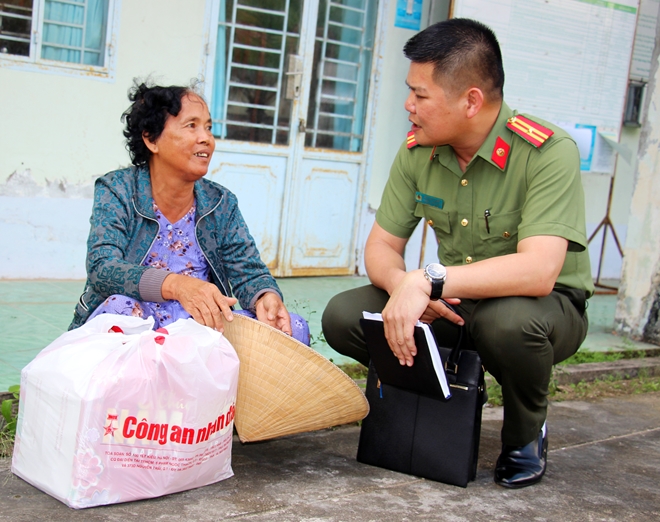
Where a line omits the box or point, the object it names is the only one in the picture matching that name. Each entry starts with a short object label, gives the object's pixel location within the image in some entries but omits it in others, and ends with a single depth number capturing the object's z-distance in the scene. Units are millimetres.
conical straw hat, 2402
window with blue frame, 4523
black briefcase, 2527
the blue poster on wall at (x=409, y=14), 5766
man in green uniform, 2480
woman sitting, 2582
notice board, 5691
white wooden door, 5363
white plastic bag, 2111
